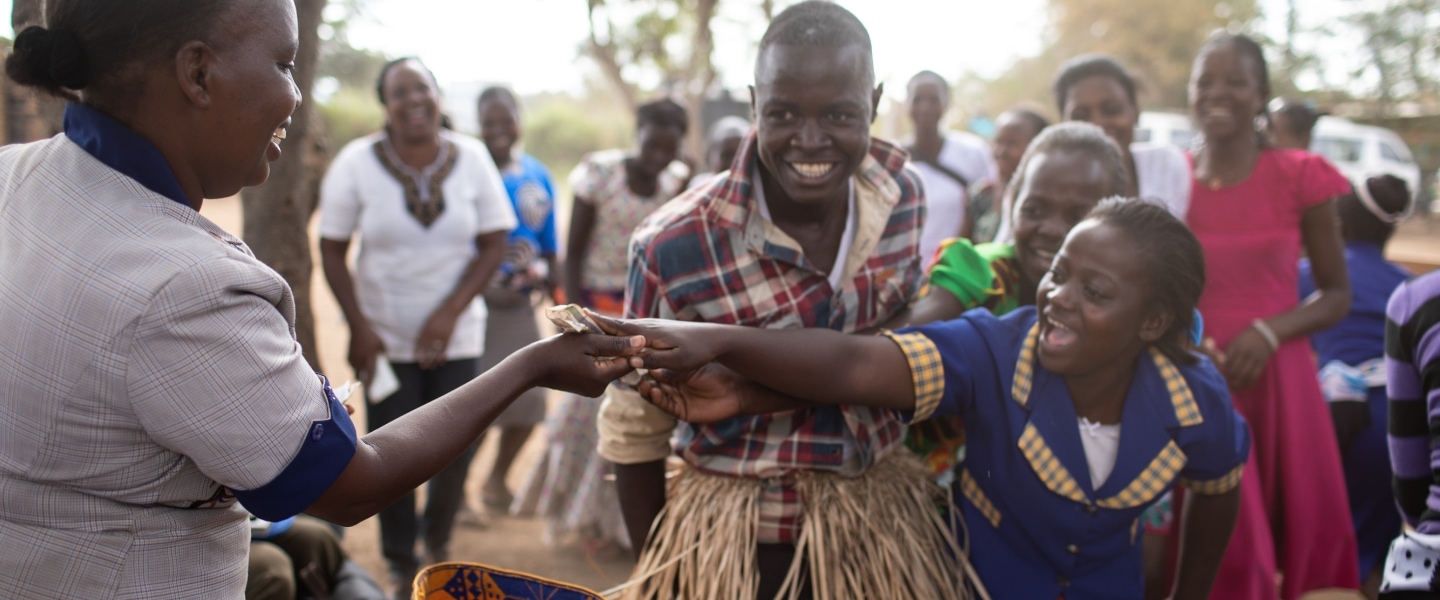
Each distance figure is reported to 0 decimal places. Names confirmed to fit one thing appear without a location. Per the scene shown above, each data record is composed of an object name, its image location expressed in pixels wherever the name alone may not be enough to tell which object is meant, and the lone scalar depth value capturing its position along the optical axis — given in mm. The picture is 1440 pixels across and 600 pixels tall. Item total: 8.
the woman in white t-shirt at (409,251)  3770
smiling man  2016
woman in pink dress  3008
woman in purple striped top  1851
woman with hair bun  1184
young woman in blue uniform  1983
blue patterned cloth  1638
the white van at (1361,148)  16688
